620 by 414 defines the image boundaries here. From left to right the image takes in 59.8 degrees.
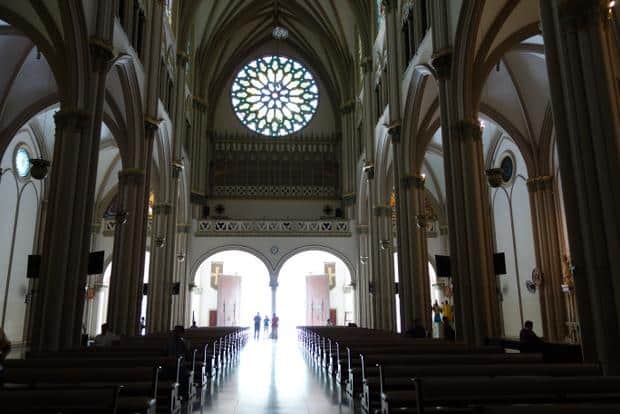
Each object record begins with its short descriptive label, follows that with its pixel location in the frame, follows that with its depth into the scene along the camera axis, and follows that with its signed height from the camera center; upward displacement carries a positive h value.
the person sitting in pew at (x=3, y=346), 5.52 -0.13
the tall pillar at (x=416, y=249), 16.73 +2.57
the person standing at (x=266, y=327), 33.27 +0.30
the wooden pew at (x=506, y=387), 4.35 -0.45
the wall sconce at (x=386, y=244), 22.28 +3.51
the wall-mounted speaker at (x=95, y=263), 12.68 +1.61
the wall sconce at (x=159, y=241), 21.20 +3.51
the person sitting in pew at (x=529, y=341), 10.48 -0.21
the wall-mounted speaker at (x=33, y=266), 12.43 +1.53
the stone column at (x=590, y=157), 7.01 +2.33
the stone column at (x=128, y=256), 15.41 +2.21
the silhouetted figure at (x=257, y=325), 31.47 +0.39
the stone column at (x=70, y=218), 10.68 +2.36
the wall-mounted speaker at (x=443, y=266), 13.78 +1.64
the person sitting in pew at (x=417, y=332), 14.64 -0.03
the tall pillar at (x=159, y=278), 20.70 +2.09
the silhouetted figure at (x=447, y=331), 16.70 -0.01
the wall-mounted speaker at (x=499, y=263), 12.13 +1.48
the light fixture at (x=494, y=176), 13.70 +3.84
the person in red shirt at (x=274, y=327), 28.19 +0.24
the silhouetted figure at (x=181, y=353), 7.71 -0.31
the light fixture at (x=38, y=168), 12.60 +3.80
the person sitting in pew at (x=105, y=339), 11.44 -0.13
